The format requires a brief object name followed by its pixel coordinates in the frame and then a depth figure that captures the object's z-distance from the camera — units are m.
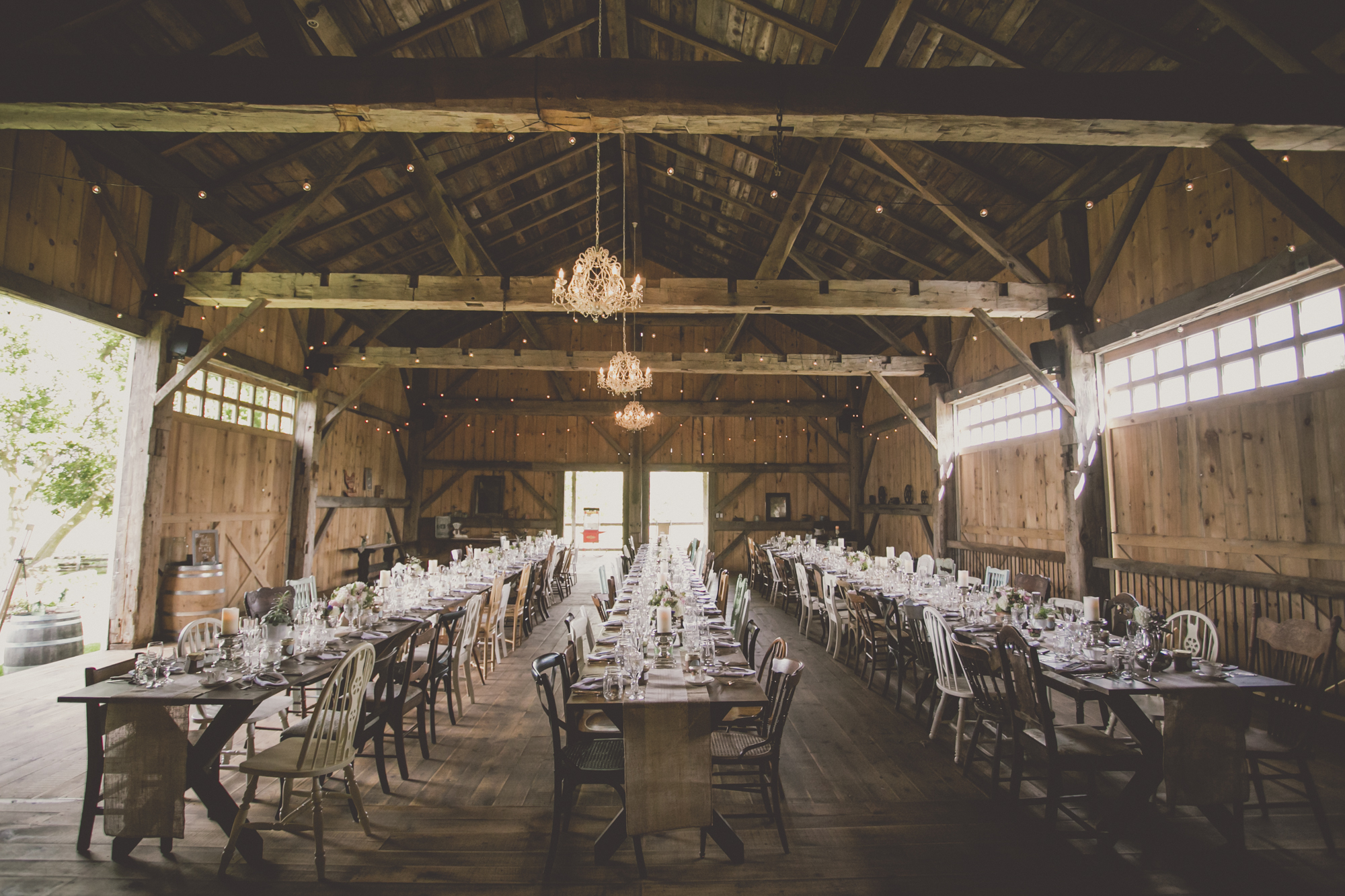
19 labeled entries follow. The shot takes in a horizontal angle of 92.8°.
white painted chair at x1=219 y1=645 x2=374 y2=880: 2.96
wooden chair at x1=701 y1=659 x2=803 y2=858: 3.19
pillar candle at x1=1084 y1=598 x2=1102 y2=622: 4.14
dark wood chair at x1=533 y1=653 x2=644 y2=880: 3.01
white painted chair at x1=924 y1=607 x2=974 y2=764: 4.17
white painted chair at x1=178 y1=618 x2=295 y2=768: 3.79
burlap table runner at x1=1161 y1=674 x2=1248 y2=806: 3.19
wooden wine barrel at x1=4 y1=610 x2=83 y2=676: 6.14
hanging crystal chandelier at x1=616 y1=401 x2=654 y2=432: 11.01
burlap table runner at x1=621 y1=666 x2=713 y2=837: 2.98
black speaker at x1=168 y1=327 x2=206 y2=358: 7.21
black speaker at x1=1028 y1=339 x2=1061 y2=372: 7.35
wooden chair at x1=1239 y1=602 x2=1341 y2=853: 3.21
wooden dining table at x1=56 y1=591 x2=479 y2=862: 3.05
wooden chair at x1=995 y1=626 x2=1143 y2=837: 3.21
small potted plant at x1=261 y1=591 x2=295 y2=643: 3.90
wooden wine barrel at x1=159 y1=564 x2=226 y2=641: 7.20
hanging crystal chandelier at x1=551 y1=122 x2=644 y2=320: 5.72
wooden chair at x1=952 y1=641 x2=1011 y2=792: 3.77
